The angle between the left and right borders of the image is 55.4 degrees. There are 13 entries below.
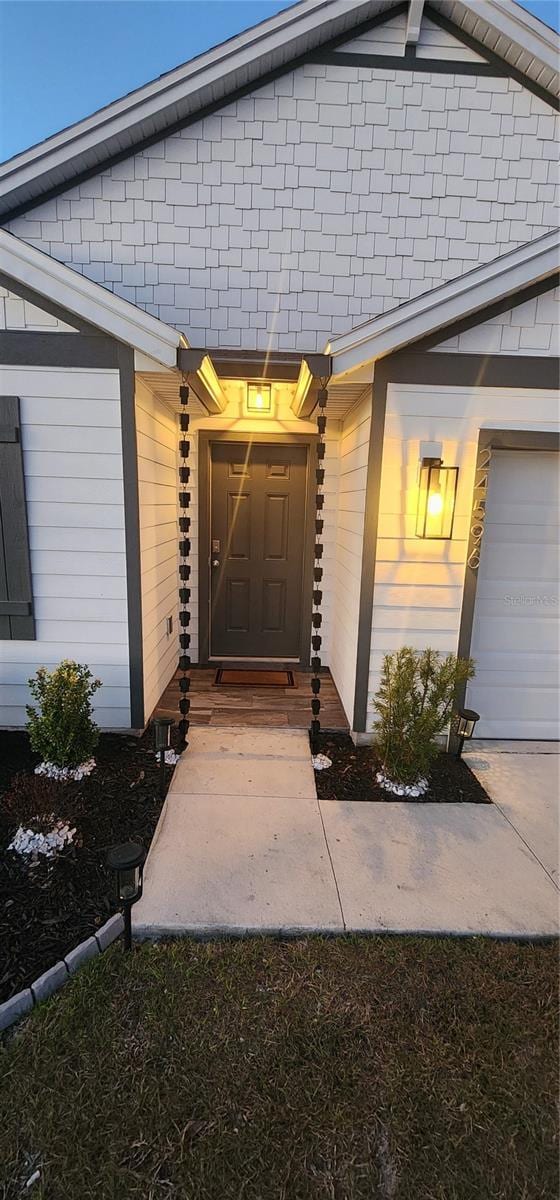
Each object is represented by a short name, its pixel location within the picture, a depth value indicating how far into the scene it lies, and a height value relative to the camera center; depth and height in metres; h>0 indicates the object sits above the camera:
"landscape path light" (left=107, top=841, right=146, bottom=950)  2.00 -1.40
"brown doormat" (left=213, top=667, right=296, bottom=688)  4.84 -1.64
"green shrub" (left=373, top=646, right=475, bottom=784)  3.23 -1.27
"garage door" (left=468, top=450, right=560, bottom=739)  3.81 -0.71
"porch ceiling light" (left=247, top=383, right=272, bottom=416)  4.65 +0.88
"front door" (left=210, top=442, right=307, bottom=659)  4.98 -0.47
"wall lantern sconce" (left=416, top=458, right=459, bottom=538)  3.45 +0.03
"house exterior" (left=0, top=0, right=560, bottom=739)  3.44 +1.05
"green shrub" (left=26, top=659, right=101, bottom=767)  3.12 -1.31
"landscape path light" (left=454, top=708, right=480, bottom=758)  3.56 -1.44
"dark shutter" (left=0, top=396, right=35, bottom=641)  3.43 -0.30
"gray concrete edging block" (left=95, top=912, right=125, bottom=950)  2.12 -1.73
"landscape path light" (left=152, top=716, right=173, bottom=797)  3.11 -1.39
